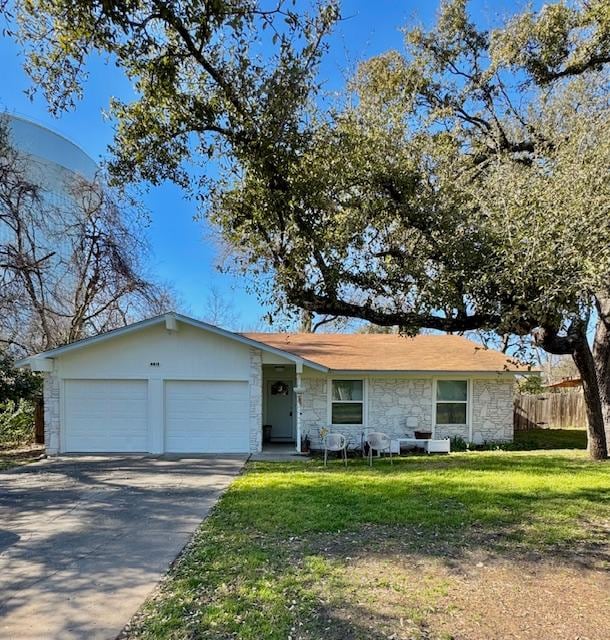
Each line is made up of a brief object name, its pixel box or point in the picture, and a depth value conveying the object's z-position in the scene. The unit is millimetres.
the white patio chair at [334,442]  11496
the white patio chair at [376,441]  11961
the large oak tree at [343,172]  5242
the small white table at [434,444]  13703
